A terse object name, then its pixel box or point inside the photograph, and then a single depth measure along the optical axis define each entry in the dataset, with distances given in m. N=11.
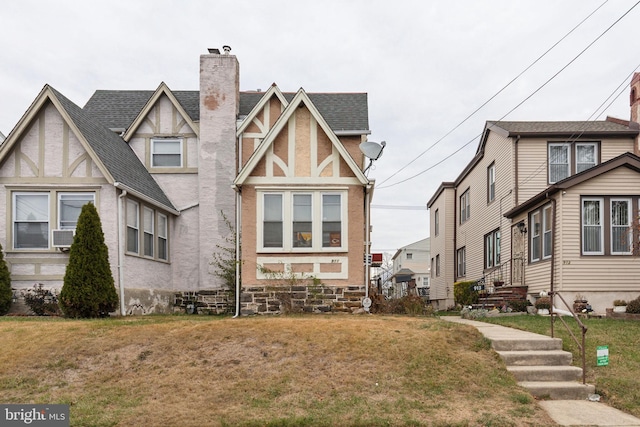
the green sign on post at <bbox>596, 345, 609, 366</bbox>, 8.97
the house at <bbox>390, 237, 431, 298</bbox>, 73.31
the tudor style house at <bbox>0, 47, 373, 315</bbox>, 15.27
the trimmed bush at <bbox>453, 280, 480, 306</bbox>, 23.11
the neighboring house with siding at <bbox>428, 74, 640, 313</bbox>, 16.98
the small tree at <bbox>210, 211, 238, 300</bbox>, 18.03
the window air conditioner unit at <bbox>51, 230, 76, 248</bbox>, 15.00
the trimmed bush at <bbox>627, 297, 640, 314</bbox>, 15.46
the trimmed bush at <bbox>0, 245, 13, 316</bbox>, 14.40
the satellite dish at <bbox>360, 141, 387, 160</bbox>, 15.32
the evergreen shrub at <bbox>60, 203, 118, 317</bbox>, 13.38
